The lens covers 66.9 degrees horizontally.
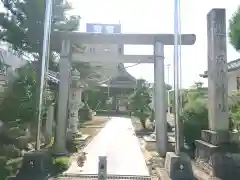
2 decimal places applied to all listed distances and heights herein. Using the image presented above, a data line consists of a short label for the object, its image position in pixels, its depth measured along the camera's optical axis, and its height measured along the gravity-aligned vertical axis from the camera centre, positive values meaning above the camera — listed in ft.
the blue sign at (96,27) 60.90 +29.96
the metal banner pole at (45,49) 17.34 +5.16
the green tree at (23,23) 27.23 +11.66
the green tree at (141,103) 45.46 -0.64
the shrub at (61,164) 18.22 -6.72
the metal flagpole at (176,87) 15.97 +1.22
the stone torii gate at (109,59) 23.72 +5.59
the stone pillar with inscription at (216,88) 17.74 +1.28
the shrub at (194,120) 23.11 -2.50
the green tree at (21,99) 17.58 +0.11
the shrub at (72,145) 25.73 -6.87
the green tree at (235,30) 19.16 +7.62
